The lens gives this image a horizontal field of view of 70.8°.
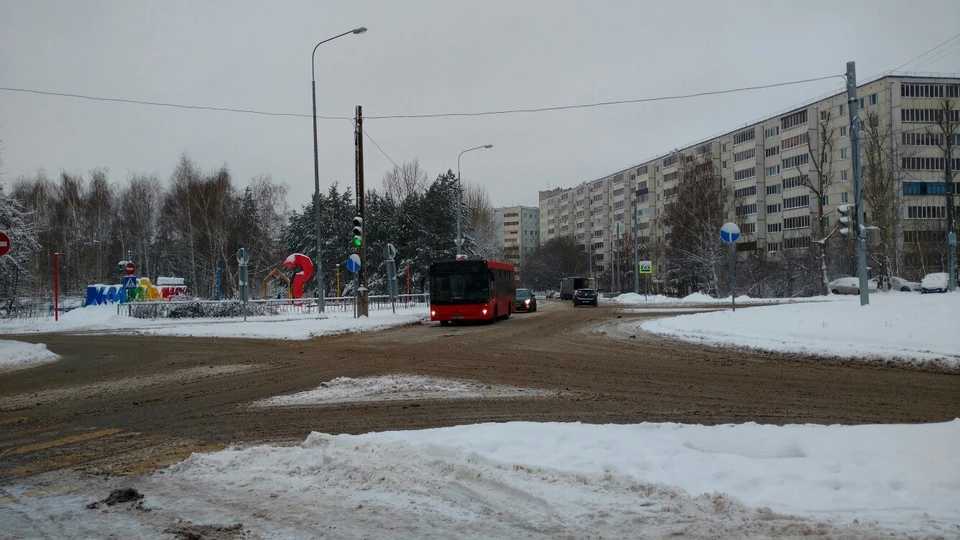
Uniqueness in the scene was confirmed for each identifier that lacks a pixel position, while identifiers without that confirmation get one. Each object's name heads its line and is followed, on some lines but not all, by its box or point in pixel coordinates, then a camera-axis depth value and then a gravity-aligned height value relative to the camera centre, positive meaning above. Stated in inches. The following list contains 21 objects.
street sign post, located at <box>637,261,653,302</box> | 2100.1 +26.8
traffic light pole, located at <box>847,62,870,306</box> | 782.5 +103.1
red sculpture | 1840.6 +47.1
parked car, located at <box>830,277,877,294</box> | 1978.0 -38.8
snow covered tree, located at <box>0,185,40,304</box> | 1413.6 +96.8
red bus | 1173.7 -17.3
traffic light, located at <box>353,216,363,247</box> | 1117.1 +86.4
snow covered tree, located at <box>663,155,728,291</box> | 2282.2 +203.3
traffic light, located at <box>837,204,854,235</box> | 866.8 +72.3
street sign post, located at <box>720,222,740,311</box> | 903.7 +56.0
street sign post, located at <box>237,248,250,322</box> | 1131.6 +21.1
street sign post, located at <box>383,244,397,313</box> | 1262.3 +27.1
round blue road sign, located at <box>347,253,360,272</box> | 1174.3 +34.9
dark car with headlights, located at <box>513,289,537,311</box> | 1768.0 -57.3
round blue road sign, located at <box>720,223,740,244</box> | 904.0 +56.1
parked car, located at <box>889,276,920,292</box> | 1940.2 -41.0
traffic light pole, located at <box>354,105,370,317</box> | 1152.8 +70.3
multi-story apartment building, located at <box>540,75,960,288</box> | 2223.2 +454.8
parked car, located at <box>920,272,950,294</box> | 1736.5 -31.3
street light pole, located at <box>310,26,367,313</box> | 1205.7 +180.9
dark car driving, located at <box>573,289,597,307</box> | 2071.9 -58.9
